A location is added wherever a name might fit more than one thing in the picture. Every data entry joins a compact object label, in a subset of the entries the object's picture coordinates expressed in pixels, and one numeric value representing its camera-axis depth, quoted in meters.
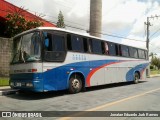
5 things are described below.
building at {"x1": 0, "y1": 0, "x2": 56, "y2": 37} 24.31
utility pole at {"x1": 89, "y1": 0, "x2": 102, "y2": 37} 32.75
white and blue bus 12.12
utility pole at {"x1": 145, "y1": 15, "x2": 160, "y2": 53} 38.72
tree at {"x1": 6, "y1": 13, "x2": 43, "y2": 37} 23.58
